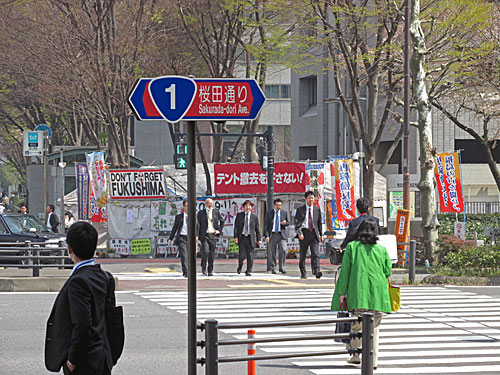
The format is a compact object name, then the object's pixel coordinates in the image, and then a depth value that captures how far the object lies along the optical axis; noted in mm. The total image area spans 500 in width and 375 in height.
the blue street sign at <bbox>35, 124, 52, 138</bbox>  36406
